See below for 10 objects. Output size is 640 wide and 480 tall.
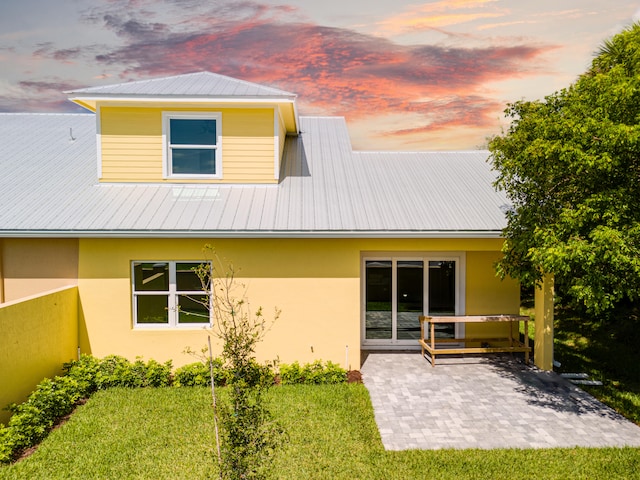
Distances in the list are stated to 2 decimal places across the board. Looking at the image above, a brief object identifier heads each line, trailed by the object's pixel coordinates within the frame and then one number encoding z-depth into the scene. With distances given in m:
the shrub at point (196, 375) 8.59
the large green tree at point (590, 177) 6.32
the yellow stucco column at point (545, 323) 9.48
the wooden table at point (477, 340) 9.55
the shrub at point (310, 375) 8.75
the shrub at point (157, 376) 8.64
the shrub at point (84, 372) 8.23
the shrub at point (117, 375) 8.59
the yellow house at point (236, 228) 9.17
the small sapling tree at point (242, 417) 3.89
